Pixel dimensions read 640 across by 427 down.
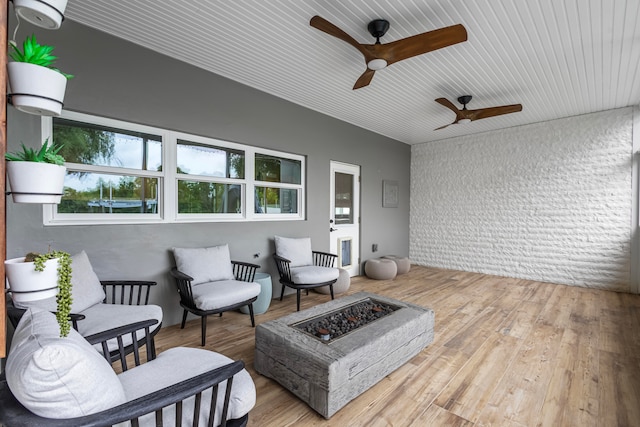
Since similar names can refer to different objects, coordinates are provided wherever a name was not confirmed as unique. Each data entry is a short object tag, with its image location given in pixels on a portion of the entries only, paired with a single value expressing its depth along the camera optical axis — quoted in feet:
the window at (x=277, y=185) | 12.73
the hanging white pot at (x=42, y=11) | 2.93
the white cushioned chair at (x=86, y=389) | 2.75
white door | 16.07
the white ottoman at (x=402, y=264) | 17.88
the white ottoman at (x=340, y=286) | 13.58
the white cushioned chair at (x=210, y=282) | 8.41
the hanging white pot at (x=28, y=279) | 2.95
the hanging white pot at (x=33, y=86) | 2.94
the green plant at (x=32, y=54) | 2.94
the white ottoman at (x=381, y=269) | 16.44
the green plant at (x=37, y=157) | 3.04
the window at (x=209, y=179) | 10.39
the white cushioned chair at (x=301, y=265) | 11.33
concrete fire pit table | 5.61
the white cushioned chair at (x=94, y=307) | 5.80
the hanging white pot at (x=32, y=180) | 3.01
